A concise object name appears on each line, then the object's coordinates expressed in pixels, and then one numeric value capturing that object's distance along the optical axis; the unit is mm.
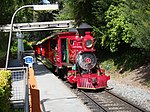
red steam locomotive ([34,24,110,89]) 16906
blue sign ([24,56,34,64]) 16000
